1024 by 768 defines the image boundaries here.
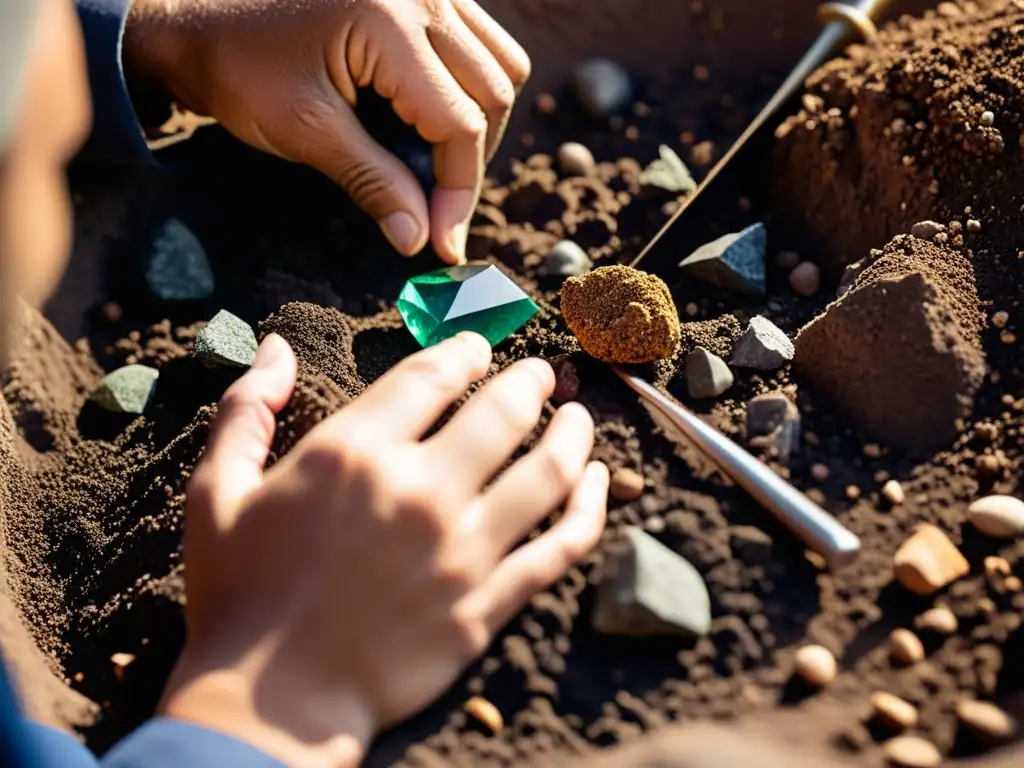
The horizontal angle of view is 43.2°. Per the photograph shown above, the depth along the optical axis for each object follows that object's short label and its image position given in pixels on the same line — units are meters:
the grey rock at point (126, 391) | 0.57
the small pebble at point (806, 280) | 0.58
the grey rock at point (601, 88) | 0.69
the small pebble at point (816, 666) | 0.44
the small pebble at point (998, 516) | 0.46
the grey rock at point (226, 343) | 0.55
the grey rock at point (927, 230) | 0.54
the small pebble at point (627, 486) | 0.48
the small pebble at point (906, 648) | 0.44
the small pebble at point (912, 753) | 0.42
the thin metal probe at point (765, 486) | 0.45
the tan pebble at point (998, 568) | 0.45
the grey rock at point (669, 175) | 0.64
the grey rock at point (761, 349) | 0.52
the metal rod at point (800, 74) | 0.62
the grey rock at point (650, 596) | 0.44
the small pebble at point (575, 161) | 0.66
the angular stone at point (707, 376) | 0.52
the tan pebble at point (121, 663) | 0.48
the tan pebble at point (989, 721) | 0.42
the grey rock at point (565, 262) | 0.60
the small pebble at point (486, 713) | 0.44
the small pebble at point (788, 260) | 0.60
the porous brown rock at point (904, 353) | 0.49
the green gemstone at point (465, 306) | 0.54
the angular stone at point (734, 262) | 0.57
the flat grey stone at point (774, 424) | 0.49
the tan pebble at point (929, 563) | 0.45
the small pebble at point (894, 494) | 0.48
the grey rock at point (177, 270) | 0.60
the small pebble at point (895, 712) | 0.43
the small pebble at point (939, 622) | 0.45
